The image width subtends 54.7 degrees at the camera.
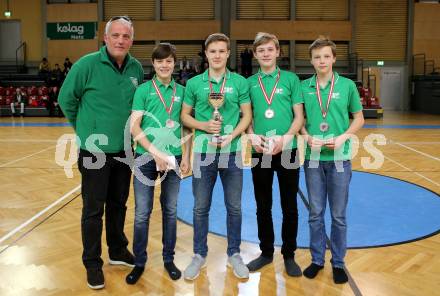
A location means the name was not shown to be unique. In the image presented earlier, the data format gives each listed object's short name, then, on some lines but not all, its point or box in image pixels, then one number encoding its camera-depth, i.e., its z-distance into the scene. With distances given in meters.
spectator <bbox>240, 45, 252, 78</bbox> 17.78
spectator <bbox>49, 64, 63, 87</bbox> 16.98
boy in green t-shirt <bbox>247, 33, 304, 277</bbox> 3.04
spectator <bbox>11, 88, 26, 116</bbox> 16.45
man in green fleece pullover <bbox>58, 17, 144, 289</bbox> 2.94
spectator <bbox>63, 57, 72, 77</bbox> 17.87
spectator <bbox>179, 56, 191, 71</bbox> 18.10
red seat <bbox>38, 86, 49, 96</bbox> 17.14
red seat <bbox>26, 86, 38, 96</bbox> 17.48
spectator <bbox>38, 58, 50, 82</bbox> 18.77
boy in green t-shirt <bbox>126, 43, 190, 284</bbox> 2.95
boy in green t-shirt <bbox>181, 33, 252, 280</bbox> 2.97
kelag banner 19.85
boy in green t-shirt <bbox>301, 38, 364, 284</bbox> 2.99
